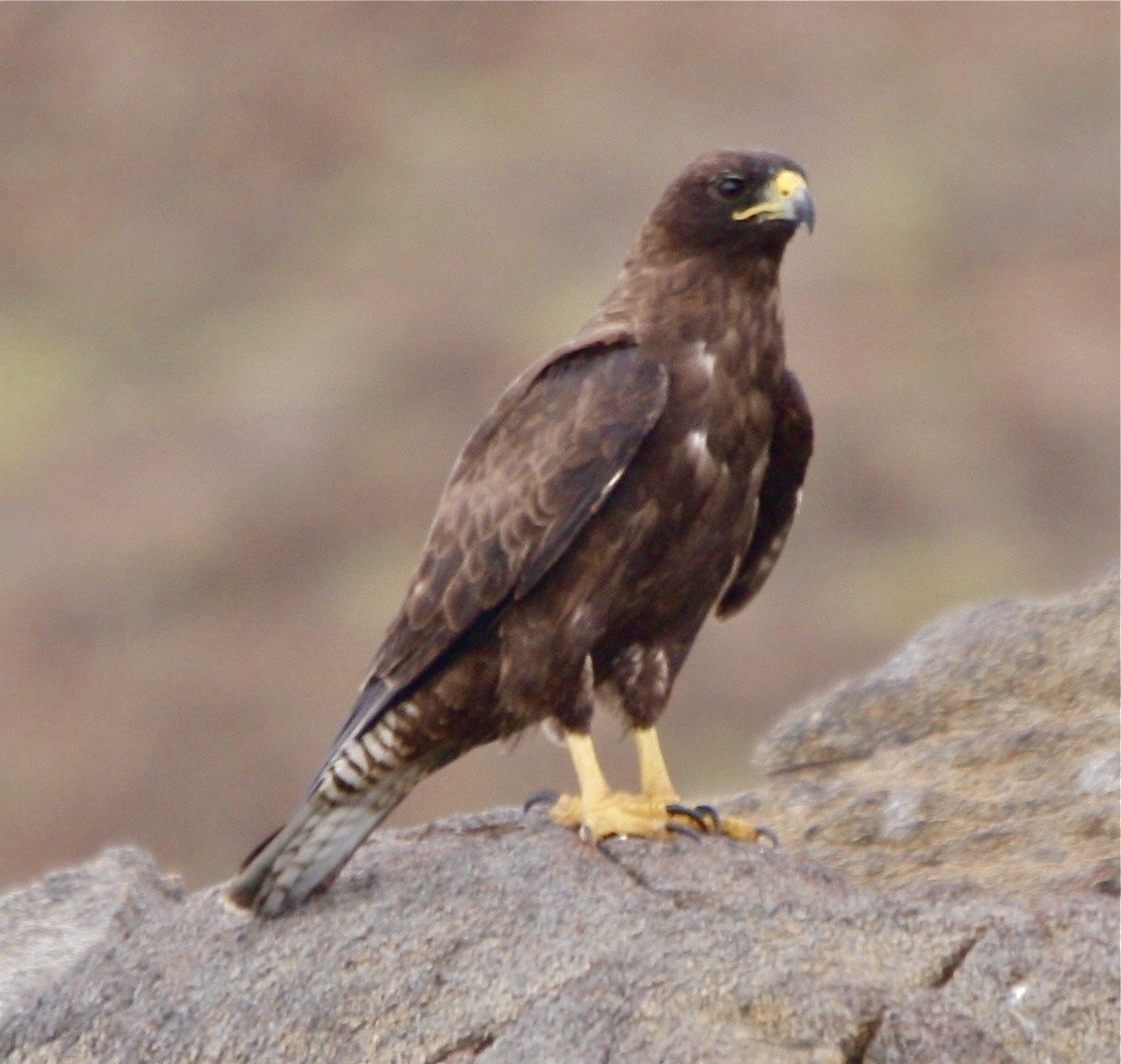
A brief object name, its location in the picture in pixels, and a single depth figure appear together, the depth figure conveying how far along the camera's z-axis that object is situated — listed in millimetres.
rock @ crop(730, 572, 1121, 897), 17109
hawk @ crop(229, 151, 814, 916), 17234
